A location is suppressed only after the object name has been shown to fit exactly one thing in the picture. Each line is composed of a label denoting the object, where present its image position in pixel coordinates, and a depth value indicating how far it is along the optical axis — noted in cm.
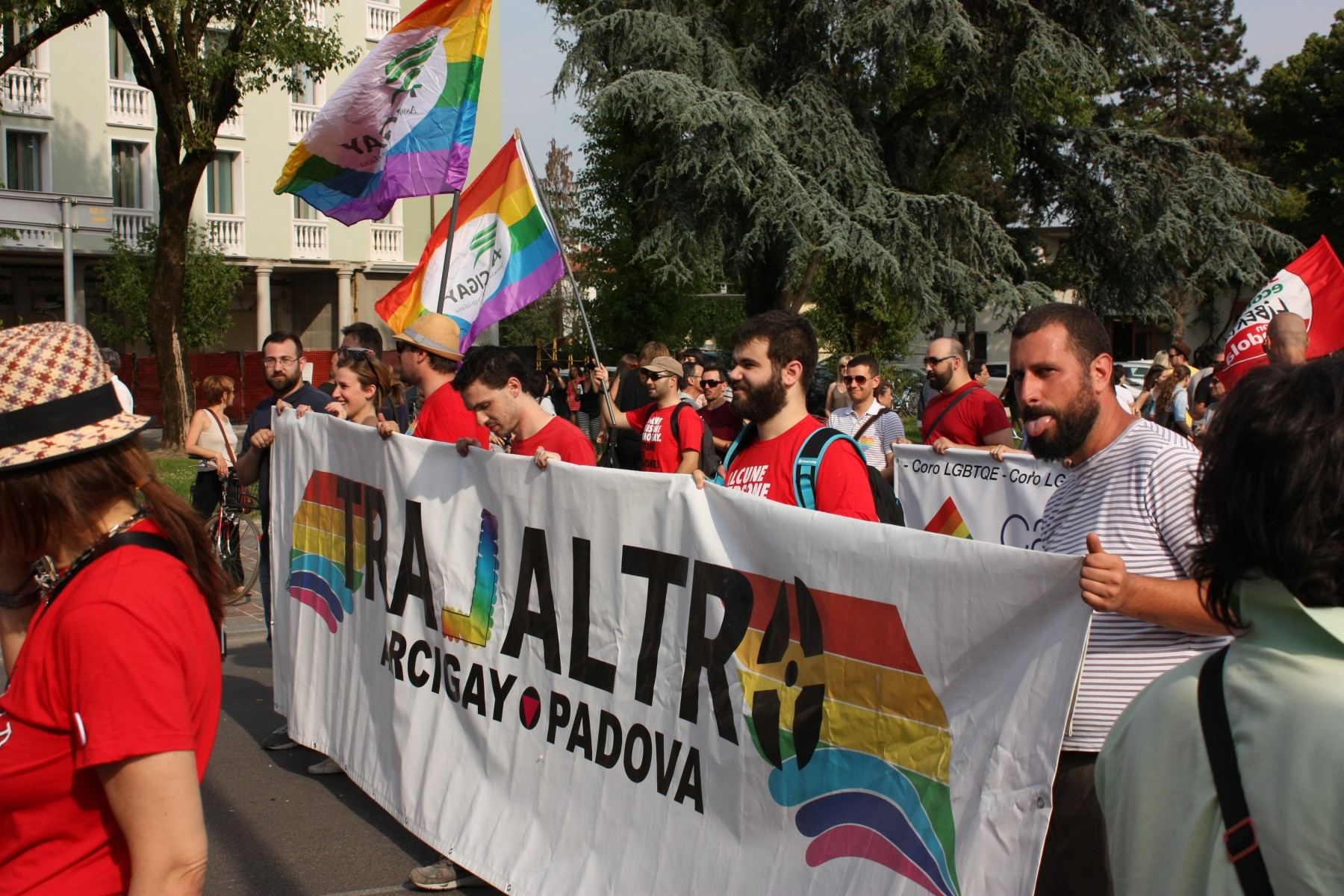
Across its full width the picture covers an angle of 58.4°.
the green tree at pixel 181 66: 1766
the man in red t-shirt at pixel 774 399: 384
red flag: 730
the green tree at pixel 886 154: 2075
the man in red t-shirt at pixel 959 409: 689
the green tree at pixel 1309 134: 4272
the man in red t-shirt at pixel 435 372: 585
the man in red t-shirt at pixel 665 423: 700
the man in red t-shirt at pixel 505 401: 491
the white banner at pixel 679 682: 268
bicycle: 990
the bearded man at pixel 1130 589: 259
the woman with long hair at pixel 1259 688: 132
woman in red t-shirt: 171
